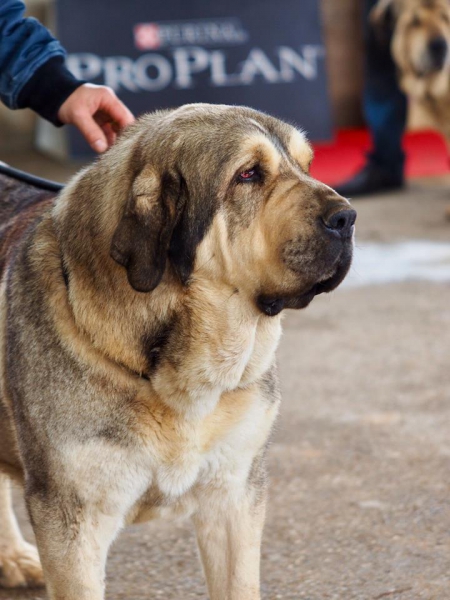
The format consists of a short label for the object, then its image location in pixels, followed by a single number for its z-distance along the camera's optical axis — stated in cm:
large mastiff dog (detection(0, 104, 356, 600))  493
